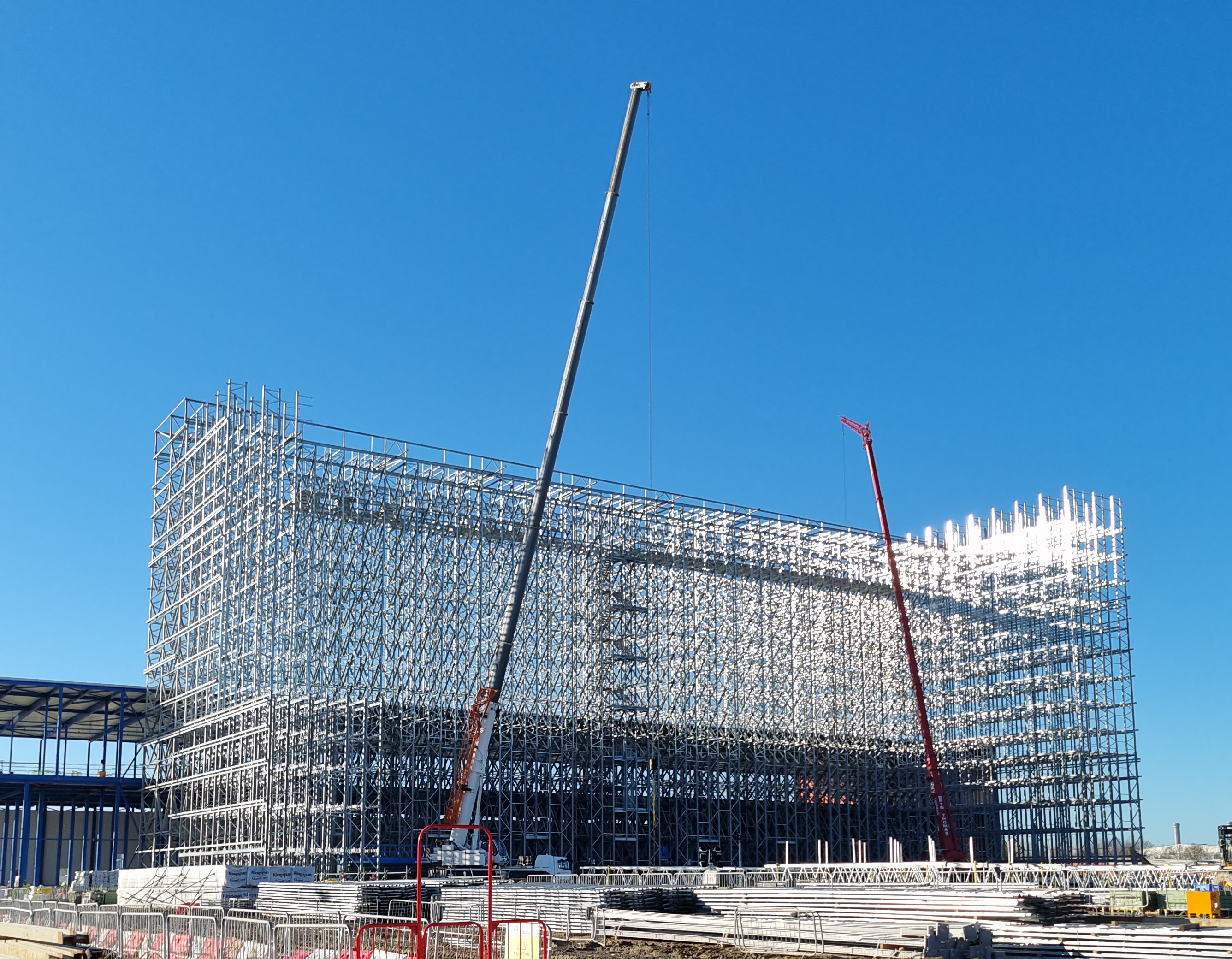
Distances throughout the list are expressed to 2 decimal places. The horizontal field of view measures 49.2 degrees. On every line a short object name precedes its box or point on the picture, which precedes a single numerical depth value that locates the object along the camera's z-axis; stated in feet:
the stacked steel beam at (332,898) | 113.39
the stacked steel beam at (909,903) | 83.15
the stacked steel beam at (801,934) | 74.84
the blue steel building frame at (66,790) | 220.23
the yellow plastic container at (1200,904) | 103.71
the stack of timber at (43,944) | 83.10
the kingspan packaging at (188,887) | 134.62
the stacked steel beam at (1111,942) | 65.05
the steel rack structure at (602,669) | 190.49
